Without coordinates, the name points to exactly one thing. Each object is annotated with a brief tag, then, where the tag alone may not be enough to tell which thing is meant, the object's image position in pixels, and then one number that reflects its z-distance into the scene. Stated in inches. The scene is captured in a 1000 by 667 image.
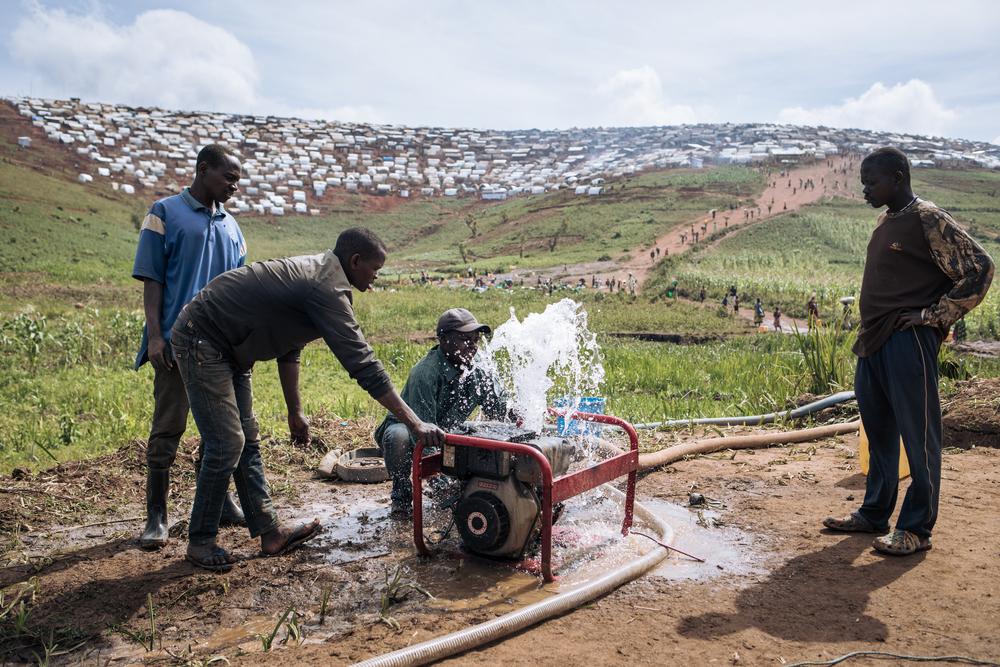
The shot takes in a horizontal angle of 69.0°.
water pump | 146.1
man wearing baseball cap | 180.2
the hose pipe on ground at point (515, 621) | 112.5
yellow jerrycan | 197.3
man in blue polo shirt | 161.8
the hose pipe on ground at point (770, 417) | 277.9
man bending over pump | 142.7
